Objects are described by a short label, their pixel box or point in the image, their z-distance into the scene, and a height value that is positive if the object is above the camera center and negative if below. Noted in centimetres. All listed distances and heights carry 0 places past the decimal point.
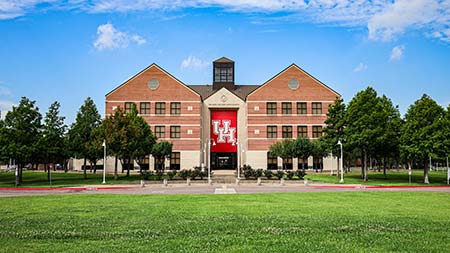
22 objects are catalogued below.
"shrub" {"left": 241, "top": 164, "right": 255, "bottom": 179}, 4281 -199
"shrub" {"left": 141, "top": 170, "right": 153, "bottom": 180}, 4372 -236
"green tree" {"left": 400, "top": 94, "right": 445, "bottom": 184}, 3841 +200
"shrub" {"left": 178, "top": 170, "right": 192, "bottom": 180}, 4288 -211
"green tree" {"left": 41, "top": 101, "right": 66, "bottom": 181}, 4134 +196
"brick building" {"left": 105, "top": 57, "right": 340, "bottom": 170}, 6238 +643
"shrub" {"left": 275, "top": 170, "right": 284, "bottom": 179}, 4125 -211
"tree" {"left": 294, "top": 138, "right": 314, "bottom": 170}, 5284 +84
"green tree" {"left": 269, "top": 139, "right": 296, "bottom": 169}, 5356 +60
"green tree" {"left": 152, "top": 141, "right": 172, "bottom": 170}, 5337 +56
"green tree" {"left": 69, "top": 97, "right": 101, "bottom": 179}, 4812 +306
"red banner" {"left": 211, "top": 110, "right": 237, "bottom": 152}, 6525 +352
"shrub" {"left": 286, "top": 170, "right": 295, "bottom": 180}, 4166 -213
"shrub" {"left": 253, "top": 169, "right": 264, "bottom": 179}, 4247 -199
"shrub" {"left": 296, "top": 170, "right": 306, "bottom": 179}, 4166 -203
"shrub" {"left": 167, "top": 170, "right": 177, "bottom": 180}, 4266 -220
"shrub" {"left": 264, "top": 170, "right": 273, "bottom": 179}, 4225 -206
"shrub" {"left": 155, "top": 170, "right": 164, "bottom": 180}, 4467 -245
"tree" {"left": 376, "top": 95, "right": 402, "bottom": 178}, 4213 +162
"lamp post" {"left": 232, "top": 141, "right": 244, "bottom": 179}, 6388 +122
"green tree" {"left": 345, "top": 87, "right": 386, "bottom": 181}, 4212 +333
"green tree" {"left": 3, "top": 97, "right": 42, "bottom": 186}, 3877 +198
